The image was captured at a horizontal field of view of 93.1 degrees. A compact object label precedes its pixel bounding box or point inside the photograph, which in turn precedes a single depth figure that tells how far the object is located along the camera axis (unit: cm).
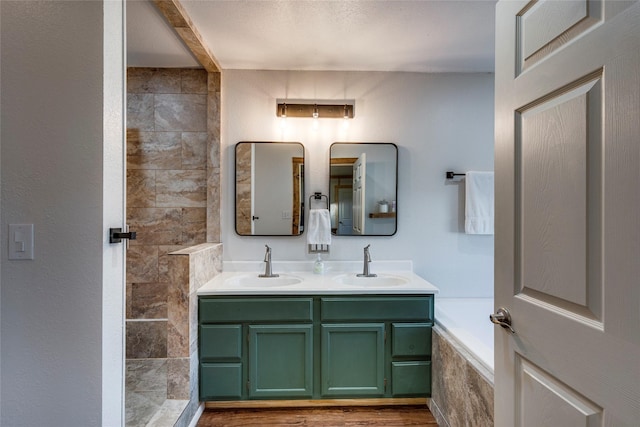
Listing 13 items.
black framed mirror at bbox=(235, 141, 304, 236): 249
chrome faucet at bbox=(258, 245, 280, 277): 238
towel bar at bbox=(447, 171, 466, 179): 253
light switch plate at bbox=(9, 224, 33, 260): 105
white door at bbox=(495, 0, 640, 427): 66
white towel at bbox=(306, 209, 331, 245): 243
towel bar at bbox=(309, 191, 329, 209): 251
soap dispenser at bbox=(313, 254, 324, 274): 242
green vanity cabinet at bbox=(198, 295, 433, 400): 196
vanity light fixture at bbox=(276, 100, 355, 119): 247
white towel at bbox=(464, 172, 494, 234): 249
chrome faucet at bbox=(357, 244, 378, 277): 239
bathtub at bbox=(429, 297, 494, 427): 147
